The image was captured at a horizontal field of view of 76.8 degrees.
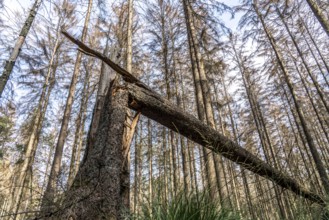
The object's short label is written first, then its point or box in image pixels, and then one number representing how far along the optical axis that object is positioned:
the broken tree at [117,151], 1.68
